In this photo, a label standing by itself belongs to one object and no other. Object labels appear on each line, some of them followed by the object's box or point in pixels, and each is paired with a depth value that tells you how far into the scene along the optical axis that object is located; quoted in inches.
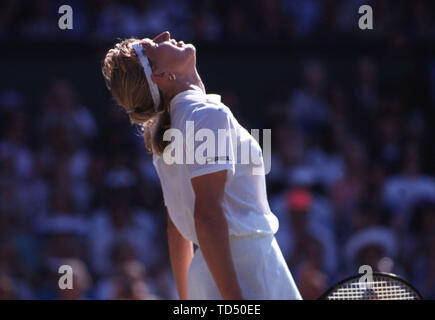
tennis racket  210.4
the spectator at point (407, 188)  460.8
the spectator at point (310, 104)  527.8
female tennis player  182.4
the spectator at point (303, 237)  421.1
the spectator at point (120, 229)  448.8
